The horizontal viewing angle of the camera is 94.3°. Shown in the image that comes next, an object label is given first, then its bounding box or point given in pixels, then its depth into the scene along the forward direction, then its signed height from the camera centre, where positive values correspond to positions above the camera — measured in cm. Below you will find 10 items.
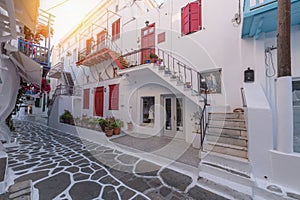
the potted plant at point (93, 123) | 827 -129
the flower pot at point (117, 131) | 751 -161
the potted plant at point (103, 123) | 759 -120
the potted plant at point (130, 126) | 838 -148
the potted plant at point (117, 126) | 752 -140
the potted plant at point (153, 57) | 681 +219
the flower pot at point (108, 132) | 715 -160
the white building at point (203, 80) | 312 +102
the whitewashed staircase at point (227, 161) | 298 -144
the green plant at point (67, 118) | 1025 -126
